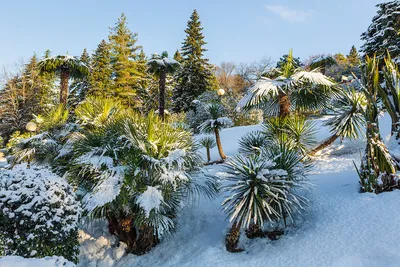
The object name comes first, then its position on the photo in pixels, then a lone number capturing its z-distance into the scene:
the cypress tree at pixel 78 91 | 24.67
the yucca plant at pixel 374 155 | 4.03
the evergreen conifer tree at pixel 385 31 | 12.61
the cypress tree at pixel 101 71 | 23.59
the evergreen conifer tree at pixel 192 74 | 22.39
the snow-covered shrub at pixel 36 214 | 3.49
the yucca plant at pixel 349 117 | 5.65
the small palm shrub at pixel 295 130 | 5.86
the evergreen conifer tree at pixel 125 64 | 23.89
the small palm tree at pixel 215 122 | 8.11
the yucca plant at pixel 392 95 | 4.34
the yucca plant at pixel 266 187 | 3.81
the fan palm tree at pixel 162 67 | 13.77
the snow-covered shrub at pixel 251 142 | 6.28
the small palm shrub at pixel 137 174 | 4.34
